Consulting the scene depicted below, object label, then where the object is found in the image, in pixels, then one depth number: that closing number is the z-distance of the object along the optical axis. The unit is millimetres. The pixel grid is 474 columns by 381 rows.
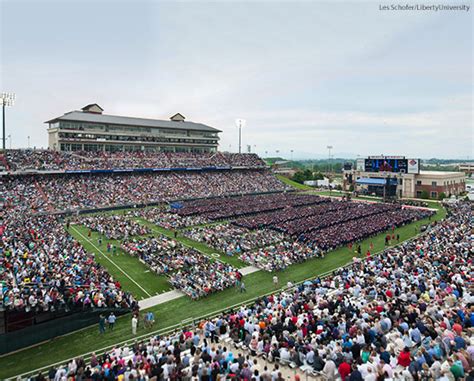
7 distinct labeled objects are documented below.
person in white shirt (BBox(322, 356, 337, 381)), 9219
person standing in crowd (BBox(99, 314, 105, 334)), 15125
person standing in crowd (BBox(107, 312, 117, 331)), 15508
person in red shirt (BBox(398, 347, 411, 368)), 9180
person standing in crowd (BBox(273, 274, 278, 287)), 20203
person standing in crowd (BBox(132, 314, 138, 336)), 15039
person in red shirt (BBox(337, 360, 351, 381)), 8914
